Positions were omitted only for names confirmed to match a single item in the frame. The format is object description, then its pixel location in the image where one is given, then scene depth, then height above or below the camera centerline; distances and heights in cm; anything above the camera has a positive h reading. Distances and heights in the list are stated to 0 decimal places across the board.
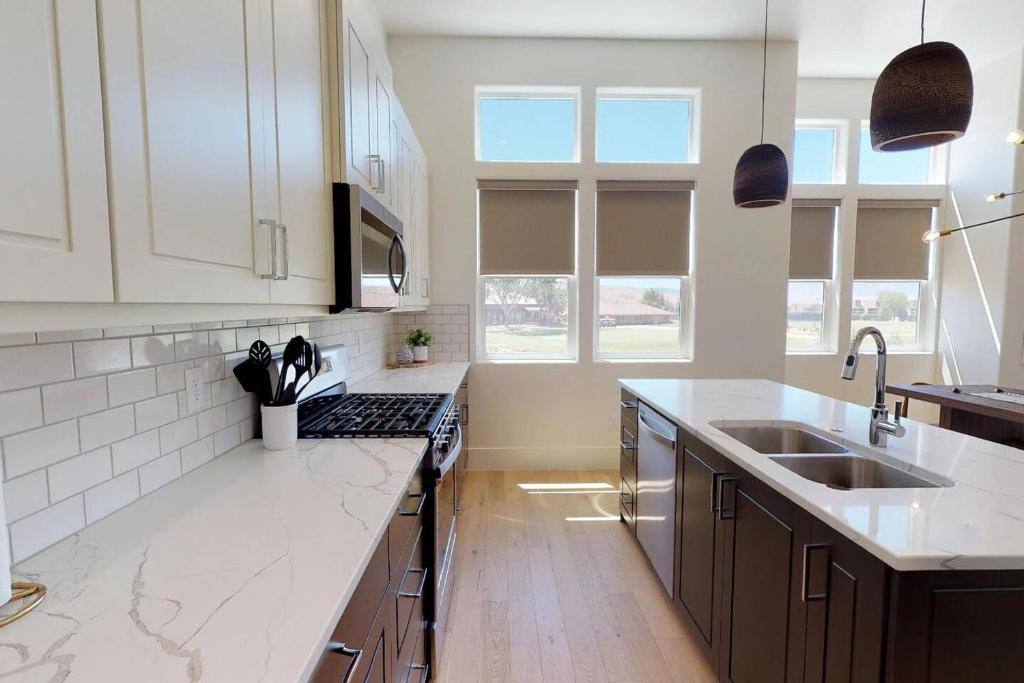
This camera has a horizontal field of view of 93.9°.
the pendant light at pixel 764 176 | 237 +68
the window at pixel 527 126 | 387 +150
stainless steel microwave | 155 +21
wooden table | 266 -58
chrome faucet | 157 -28
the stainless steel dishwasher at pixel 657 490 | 212 -86
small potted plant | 364 -24
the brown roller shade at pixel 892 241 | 456 +69
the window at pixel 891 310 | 466 +2
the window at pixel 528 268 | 382 +35
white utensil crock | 149 -36
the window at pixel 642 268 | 385 +36
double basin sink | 147 -51
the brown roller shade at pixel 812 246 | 447 +62
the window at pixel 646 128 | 390 +151
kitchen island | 95 -58
